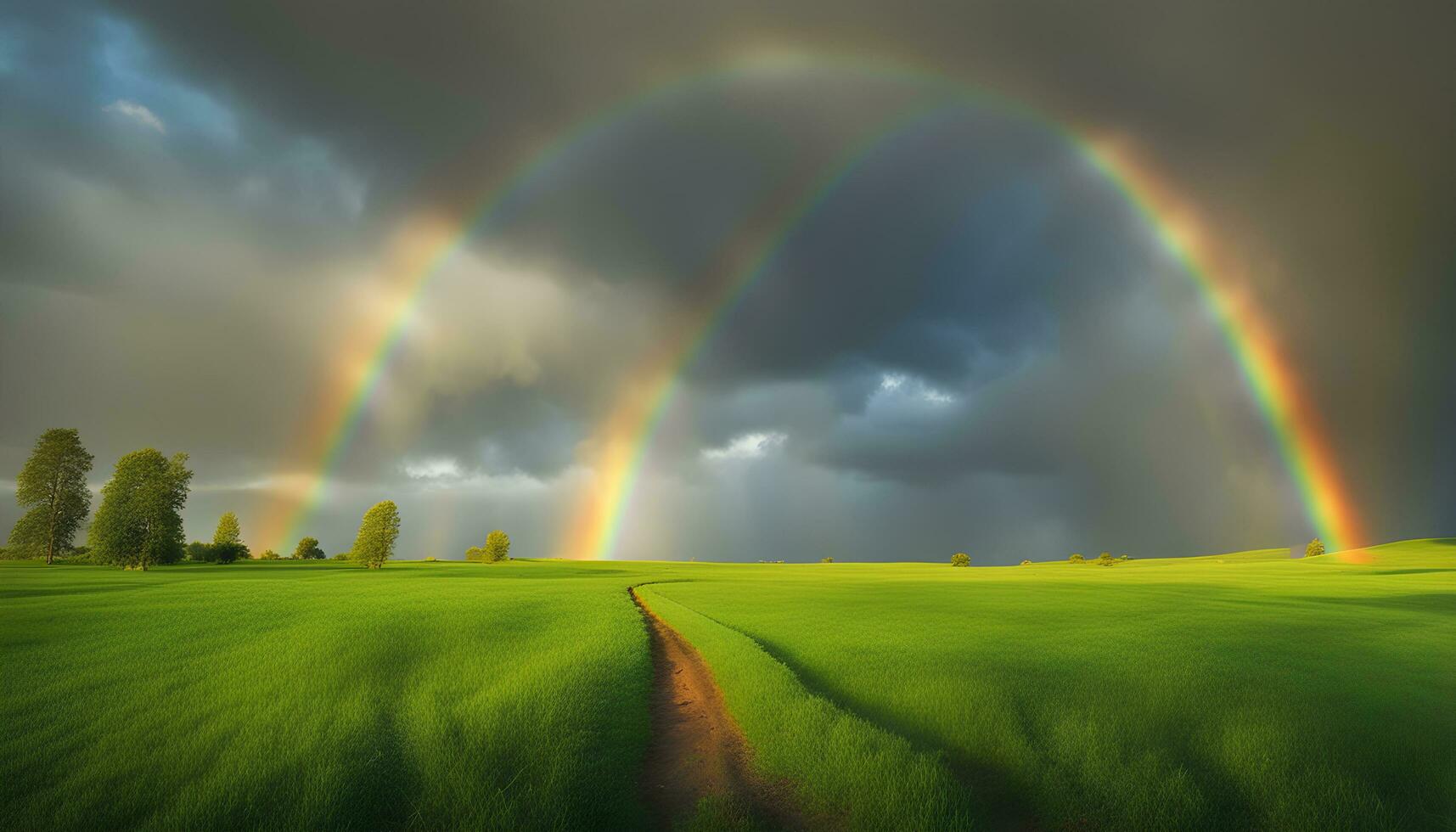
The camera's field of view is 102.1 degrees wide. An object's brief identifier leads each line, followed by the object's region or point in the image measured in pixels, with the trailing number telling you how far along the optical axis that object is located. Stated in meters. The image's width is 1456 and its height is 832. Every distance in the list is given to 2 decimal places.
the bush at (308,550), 116.25
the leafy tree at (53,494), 62.88
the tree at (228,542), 79.94
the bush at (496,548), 117.44
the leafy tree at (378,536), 87.00
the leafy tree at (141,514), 57.94
